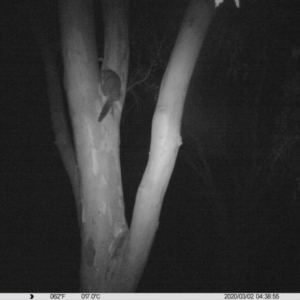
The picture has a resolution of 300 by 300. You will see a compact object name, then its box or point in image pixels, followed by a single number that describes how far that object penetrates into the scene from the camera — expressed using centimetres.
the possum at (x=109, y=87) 246
